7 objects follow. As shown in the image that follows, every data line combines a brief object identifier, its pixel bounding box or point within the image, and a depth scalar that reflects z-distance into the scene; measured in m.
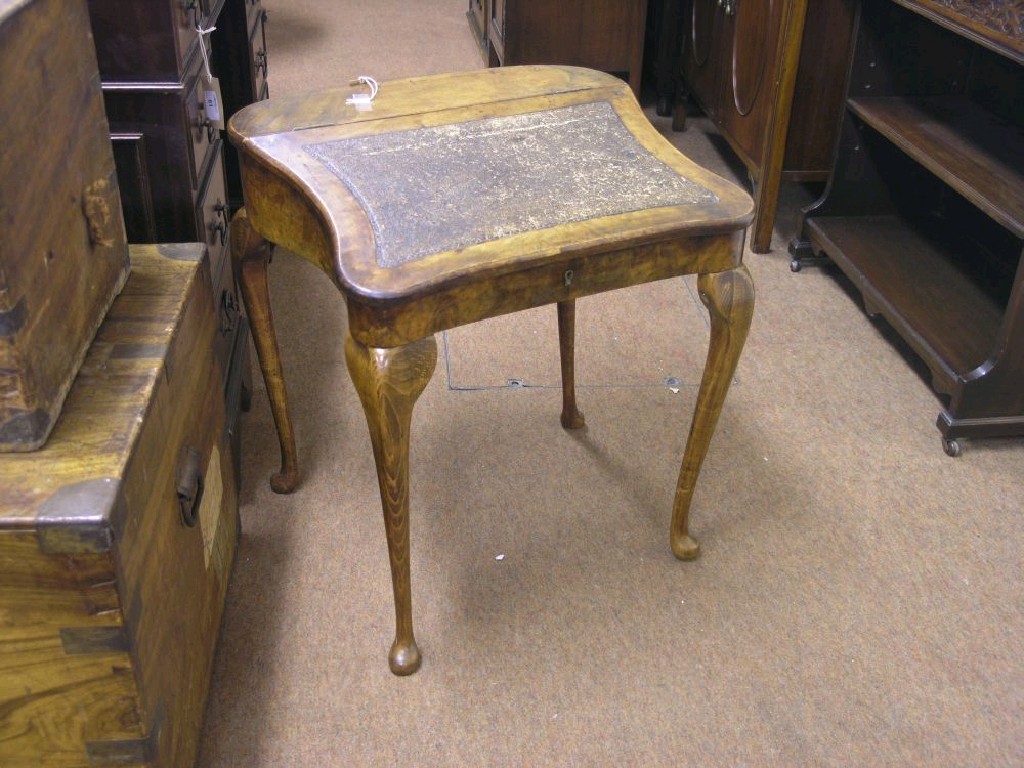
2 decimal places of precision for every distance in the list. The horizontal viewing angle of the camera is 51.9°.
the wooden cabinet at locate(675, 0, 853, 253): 2.52
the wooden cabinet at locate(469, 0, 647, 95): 3.15
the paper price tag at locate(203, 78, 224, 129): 1.71
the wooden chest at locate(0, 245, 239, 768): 1.02
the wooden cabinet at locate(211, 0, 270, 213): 2.38
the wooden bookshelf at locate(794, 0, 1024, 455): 1.97
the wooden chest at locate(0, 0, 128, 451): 1.01
